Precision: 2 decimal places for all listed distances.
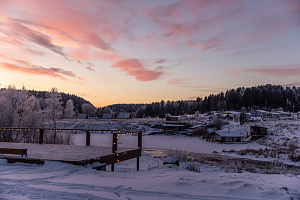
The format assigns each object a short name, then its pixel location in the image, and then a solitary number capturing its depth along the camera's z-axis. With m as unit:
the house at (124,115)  153.10
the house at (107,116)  149.88
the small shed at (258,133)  51.22
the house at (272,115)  101.65
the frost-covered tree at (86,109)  191.48
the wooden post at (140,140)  15.23
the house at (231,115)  93.84
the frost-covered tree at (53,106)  40.26
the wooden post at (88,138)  15.26
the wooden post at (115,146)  12.15
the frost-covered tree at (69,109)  71.75
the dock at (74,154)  9.64
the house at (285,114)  104.44
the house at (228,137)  49.31
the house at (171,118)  100.56
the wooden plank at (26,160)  9.44
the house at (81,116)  144.62
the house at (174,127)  79.99
